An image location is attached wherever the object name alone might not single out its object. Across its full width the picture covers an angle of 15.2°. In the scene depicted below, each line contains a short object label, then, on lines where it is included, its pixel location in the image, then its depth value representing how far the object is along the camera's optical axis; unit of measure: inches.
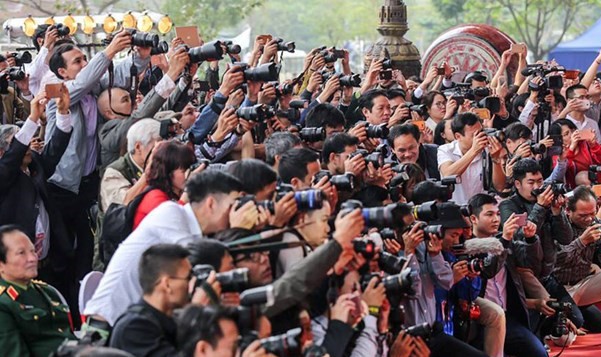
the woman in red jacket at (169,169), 387.8
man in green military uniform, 362.4
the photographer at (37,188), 461.1
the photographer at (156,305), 302.0
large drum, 947.5
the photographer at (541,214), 540.8
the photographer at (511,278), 510.1
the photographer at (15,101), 599.7
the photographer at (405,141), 535.9
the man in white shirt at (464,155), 576.8
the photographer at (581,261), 590.0
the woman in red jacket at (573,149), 693.2
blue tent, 1449.1
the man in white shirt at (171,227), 334.0
